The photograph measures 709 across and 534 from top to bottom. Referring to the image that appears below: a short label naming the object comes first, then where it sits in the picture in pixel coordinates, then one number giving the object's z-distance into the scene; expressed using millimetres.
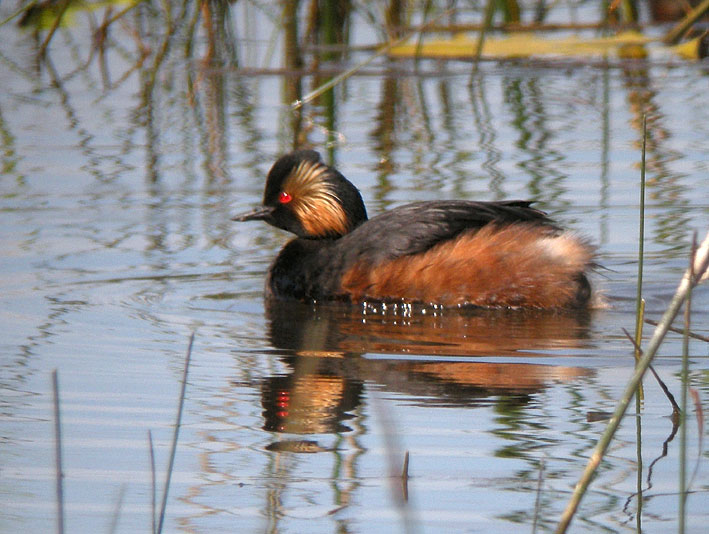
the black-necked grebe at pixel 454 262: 13094
